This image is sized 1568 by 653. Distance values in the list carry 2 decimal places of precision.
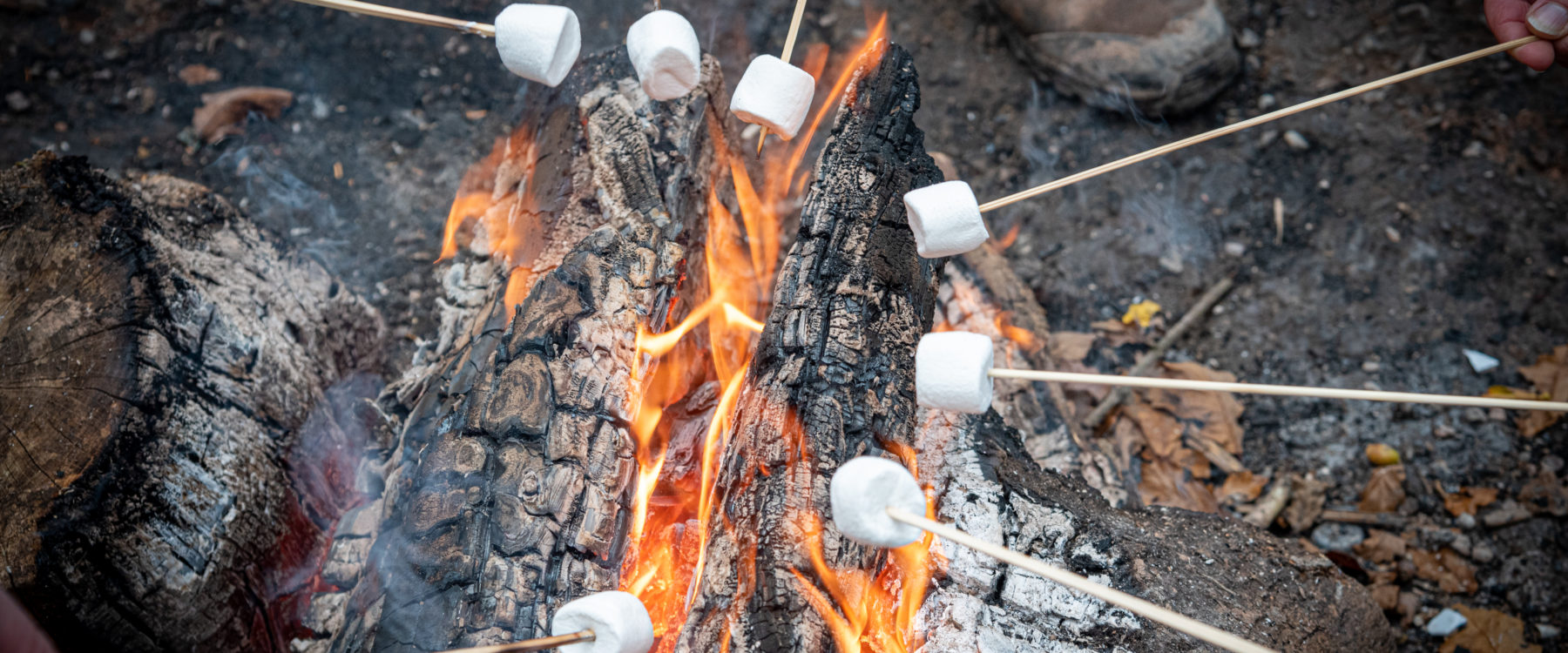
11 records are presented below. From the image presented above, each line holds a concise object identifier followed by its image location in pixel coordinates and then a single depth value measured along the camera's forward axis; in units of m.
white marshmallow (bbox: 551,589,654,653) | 1.80
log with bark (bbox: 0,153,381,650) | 1.96
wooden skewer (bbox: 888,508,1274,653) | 1.45
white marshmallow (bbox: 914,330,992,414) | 2.03
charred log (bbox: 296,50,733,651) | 1.95
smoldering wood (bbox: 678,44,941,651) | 2.00
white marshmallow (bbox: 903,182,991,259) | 2.22
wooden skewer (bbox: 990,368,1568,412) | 1.72
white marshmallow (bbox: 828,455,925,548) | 1.77
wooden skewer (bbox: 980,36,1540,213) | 2.18
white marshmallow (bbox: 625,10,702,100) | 2.30
